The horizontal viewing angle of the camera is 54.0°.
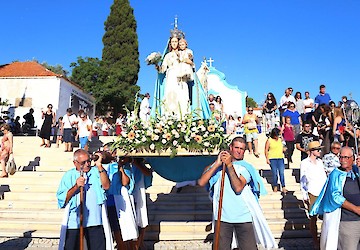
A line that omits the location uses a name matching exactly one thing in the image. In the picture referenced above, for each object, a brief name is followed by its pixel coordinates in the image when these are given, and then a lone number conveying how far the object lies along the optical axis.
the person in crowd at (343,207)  4.18
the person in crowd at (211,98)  14.01
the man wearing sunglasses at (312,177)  6.16
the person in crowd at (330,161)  6.31
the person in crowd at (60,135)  13.33
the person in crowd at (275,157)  8.43
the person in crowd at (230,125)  14.60
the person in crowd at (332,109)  9.23
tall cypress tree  34.03
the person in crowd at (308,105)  13.07
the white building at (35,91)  25.72
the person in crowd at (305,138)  8.91
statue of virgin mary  6.93
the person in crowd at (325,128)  9.55
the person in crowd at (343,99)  12.06
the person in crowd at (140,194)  5.63
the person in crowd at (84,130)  11.80
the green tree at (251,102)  71.54
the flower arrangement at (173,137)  4.85
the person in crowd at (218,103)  13.64
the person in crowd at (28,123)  17.44
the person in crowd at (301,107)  13.18
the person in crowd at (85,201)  4.01
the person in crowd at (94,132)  14.30
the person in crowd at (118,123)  16.31
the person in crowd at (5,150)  9.69
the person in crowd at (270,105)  14.02
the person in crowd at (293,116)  11.69
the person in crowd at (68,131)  12.53
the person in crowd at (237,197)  3.96
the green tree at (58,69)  51.28
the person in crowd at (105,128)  19.53
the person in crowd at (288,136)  10.59
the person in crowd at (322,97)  12.23
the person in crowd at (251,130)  11.88
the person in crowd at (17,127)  18.19
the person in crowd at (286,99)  13.34
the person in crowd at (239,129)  15.83
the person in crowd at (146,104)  12.66
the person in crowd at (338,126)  8.88
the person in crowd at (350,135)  8.94
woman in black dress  12.79
